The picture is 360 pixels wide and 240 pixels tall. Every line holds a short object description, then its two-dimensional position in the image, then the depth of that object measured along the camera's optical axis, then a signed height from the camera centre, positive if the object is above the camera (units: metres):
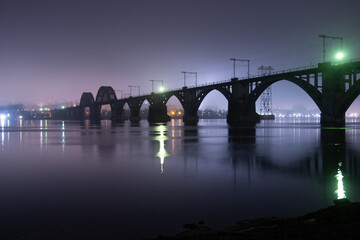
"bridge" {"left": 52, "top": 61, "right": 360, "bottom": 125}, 50.06 +4.87
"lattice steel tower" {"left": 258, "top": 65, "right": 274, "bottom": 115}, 133.43 +5.73
